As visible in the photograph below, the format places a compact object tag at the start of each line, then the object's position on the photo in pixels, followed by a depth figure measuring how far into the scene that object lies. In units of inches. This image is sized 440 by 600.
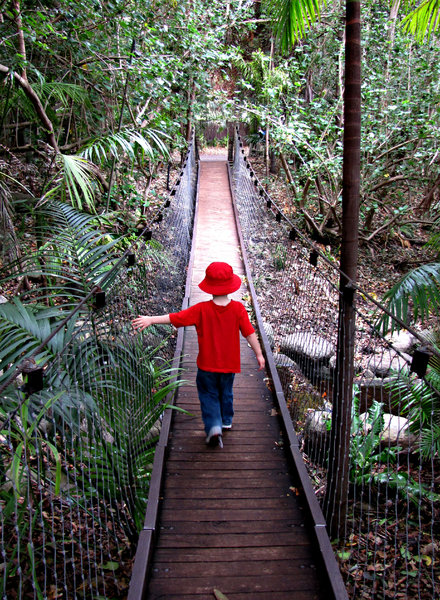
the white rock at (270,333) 169.2
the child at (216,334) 83.8
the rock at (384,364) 181.3
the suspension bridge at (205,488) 62.1
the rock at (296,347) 171.6
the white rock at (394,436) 116.1
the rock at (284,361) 156.1
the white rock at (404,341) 202.5
